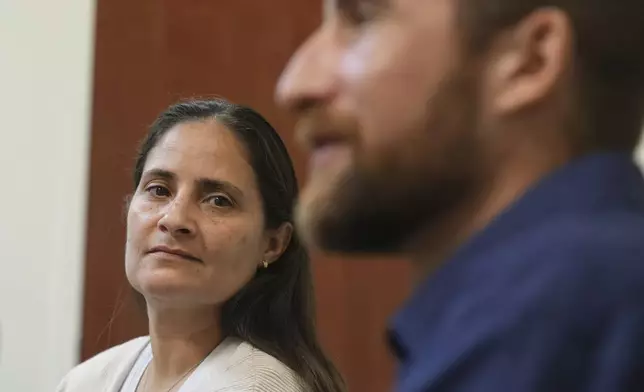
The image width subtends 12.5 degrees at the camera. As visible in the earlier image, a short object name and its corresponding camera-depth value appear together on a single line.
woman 3.02
